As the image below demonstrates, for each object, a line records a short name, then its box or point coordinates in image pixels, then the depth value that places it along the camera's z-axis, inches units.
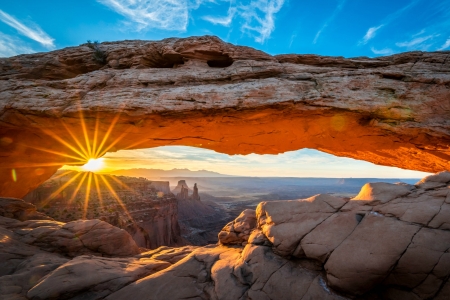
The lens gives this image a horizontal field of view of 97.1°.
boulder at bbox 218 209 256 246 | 324.5
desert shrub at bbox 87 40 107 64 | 517.0
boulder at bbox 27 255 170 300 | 219.9
